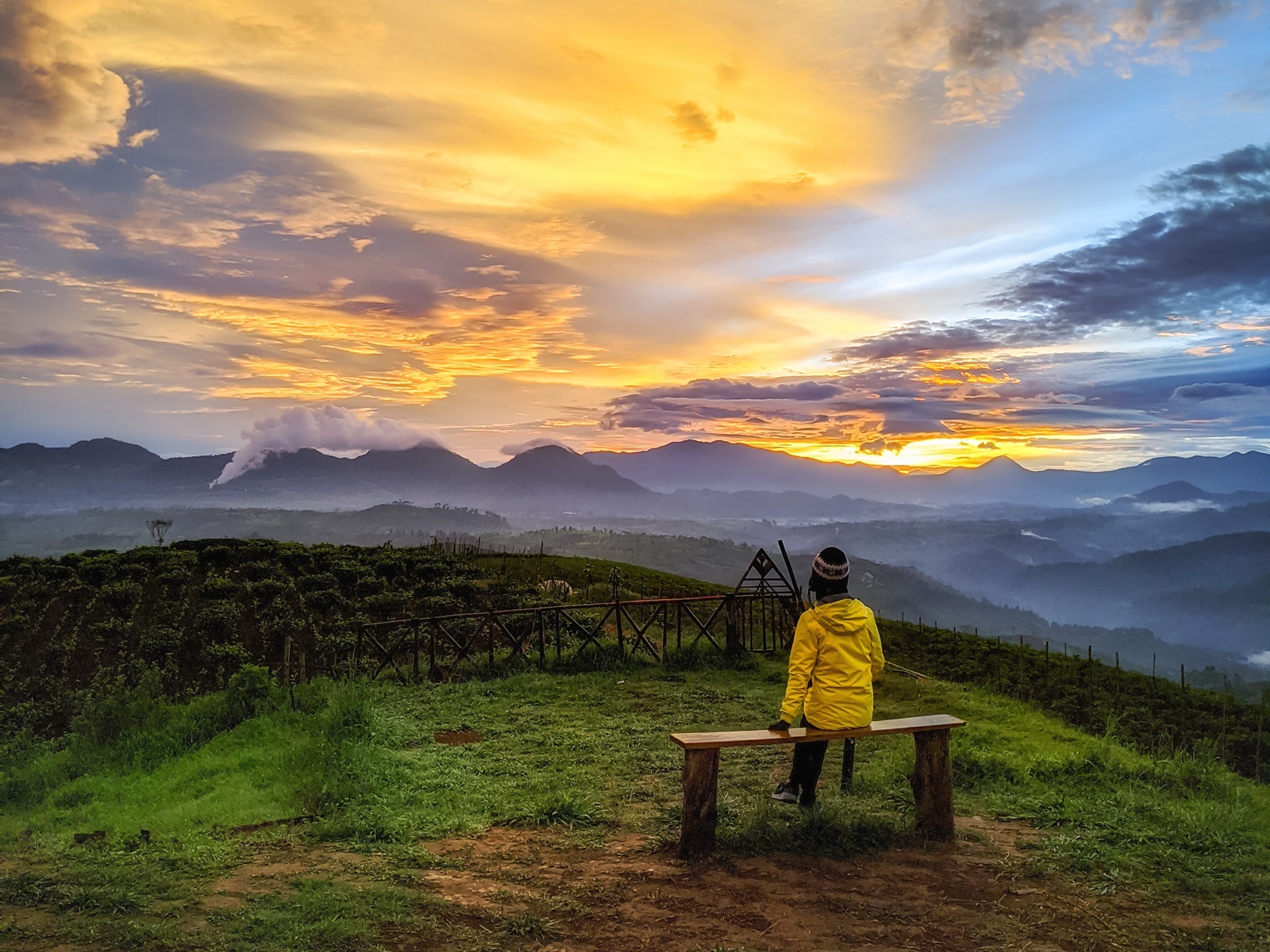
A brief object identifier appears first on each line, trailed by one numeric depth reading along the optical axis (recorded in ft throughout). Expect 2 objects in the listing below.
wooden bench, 23.36
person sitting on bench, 24.07
